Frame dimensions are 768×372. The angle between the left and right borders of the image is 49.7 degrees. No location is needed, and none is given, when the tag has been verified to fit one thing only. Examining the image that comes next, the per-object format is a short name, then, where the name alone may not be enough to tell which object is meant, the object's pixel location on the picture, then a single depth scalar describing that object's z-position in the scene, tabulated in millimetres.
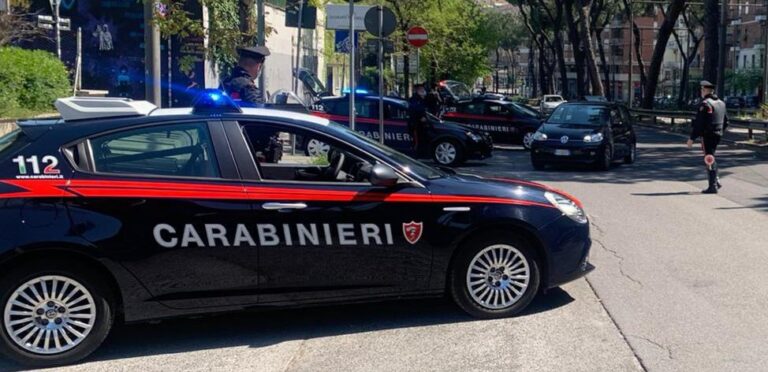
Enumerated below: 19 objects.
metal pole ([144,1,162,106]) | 10320
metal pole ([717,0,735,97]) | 32031
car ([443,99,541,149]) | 22984
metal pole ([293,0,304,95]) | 17969
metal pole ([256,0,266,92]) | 14663
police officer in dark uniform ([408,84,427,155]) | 18188
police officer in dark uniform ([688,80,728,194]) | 13156
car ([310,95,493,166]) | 18234
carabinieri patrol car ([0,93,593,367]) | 5152
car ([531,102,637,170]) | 17000
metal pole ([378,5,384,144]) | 14453
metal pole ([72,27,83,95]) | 18667
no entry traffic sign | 17188
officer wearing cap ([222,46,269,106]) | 9289
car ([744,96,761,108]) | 61969
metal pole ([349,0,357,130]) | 13445
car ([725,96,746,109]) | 59700
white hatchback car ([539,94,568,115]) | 37906
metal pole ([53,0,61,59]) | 20762
